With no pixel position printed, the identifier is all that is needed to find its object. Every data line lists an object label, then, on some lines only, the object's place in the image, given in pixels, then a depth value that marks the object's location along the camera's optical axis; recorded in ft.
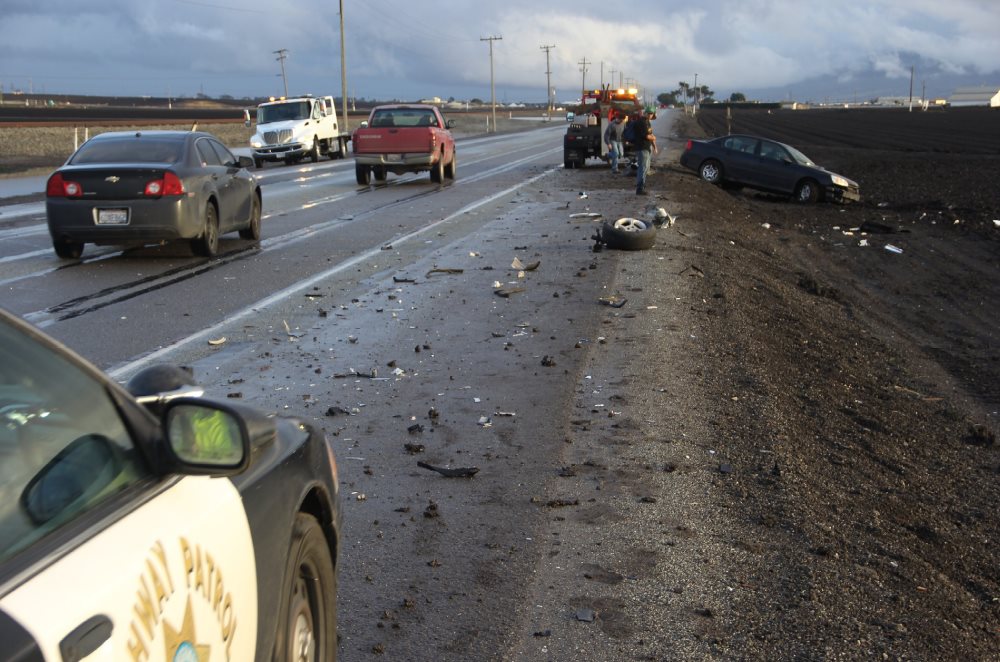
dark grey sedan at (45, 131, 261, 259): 47.26
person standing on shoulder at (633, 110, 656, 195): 81.30
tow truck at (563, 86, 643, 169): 124.16
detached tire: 50.60
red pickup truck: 97.14
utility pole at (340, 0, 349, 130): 214.28
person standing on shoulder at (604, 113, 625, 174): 111.34
